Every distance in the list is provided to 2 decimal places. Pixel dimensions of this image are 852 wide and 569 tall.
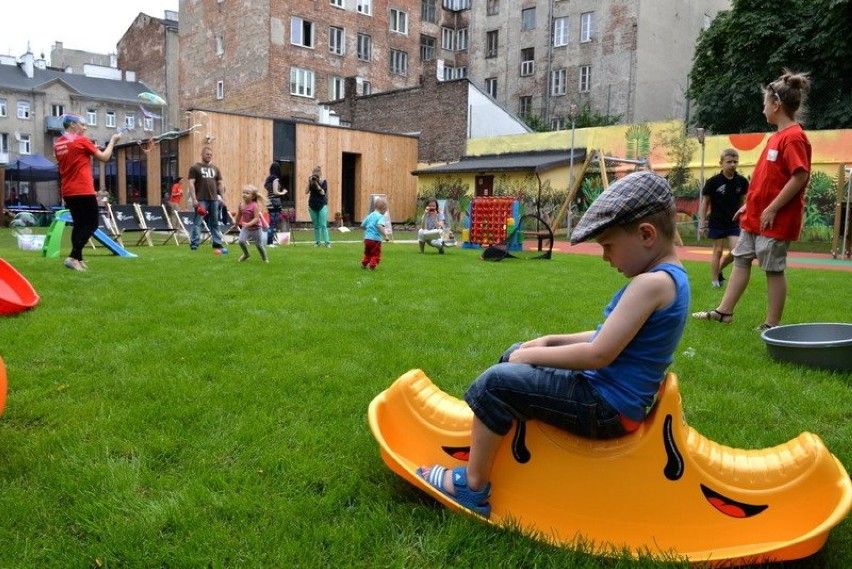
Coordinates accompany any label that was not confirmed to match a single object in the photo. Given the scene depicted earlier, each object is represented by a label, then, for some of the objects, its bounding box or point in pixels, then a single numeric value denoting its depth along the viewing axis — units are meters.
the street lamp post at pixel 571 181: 21.23
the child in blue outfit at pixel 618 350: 1.98
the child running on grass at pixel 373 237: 9.80
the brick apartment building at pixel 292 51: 37.59
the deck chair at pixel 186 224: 16.22
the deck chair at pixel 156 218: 15.19
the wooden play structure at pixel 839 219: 14.29
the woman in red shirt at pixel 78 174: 8.10
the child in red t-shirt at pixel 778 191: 4.88
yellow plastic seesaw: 2.01
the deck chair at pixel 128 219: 14.66
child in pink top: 10.62
